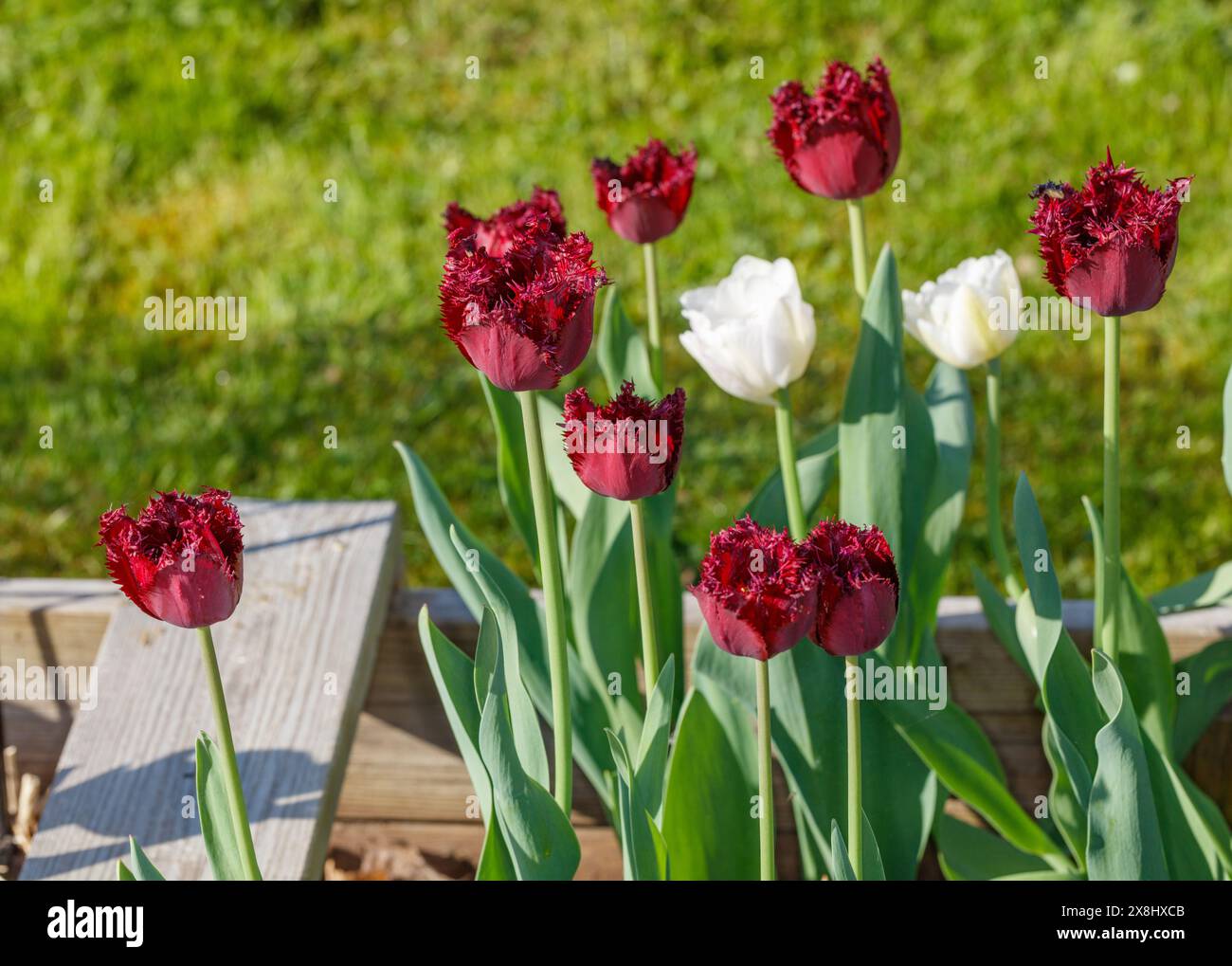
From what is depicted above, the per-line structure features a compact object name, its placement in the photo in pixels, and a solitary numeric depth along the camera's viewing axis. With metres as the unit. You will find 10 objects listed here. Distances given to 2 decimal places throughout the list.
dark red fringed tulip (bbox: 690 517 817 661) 1.91
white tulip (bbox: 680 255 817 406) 2.10
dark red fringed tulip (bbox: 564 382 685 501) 1.95
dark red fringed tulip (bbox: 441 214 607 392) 1.93
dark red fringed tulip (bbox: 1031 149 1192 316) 1.99
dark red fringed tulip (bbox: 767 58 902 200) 2.10
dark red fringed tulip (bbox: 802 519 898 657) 1.93
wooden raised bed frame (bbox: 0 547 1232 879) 2.31
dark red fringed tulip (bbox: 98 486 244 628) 1.92
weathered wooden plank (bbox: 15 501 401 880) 2.18
